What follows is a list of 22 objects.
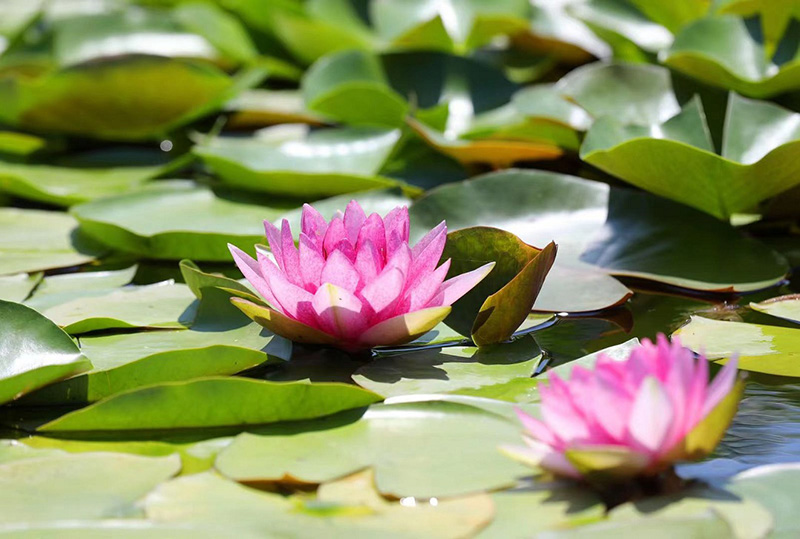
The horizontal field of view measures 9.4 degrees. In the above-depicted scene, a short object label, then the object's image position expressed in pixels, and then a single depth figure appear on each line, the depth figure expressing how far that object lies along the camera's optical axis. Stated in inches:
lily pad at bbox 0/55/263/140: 115.6
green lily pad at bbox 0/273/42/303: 102.0
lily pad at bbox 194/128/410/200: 108.3
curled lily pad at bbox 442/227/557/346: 97.2
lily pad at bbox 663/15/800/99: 107.5
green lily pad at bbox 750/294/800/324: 99.6
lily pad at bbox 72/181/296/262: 104.8
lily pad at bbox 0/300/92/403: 95.6
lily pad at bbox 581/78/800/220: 101.5
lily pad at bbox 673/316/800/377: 97.2
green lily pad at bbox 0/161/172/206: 110.5
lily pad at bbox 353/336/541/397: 96.2
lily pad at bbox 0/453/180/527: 92.3
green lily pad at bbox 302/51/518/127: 116.0
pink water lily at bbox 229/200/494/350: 96.4
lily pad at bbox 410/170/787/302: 102.1
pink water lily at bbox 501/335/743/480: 91.4
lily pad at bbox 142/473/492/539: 91.4
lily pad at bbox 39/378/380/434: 94.8
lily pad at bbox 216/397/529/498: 92.7
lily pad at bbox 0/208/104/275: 105.0
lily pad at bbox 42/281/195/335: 99.3
